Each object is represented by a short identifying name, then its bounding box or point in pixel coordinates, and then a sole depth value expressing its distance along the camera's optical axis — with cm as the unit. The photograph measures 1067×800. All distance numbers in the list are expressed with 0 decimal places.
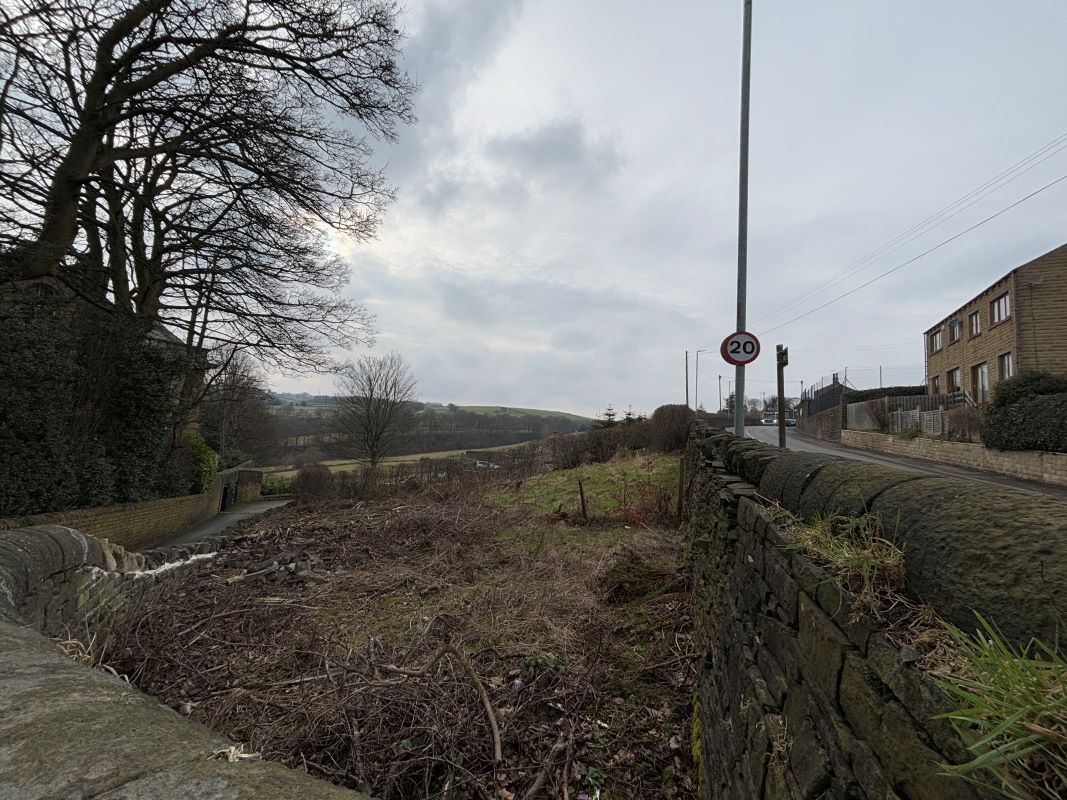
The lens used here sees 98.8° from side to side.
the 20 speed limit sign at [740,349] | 804
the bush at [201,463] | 1381
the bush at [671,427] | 1686
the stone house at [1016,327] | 1700
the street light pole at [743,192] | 830
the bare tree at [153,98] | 698
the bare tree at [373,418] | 2748
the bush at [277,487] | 2231
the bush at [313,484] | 1704
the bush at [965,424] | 1350
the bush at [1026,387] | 1150
